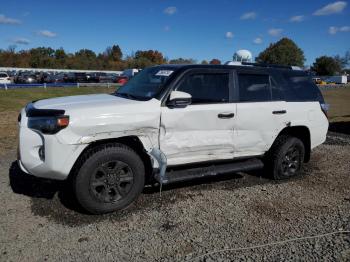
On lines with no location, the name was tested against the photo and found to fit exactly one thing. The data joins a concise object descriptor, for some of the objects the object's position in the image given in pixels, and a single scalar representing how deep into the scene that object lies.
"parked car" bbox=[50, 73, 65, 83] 41.59
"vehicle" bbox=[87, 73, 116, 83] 46.25
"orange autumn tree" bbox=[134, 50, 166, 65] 116.81
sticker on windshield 4.84
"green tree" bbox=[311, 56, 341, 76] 95.44
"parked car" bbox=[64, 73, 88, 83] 44.03
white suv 4.04
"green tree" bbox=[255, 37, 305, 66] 93.38
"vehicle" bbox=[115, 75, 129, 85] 45.39
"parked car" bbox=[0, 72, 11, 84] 35.03
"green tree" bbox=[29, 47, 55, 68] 93.00
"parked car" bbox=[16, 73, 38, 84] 37.31
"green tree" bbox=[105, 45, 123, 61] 116.50
